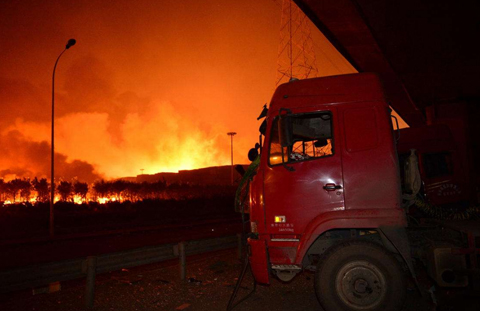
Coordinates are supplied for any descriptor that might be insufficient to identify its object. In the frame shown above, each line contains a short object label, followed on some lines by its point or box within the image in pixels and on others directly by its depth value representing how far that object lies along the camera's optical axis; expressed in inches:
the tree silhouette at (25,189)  2106.3
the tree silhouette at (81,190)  2100.1
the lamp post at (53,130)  729.6
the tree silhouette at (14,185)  2113.7
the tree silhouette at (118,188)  2341.3
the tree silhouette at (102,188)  2293.3
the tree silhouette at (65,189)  2012.8
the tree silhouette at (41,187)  1959.2
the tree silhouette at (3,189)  2004.9
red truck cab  184.7
